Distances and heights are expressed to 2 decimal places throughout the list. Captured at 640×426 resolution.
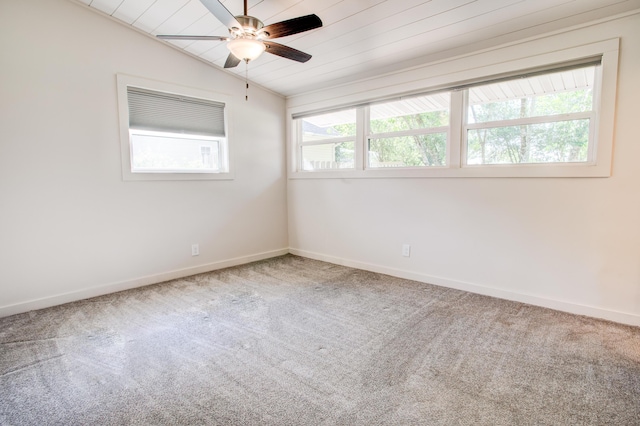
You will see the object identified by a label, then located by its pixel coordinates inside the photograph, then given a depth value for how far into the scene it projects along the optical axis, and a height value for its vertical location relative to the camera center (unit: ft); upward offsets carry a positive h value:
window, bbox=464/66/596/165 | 8.64 +1.91
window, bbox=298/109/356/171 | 13.79 +2.11
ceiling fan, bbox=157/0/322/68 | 6.40 +3.45
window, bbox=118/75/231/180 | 10.91 +2.10
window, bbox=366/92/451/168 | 11.09 +2.01
